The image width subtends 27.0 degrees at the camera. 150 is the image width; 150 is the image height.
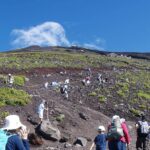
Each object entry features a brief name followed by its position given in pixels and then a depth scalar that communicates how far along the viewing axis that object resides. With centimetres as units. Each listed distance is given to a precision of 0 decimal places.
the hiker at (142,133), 1089
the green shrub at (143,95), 2848
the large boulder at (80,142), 1486
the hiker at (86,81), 2910
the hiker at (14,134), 489
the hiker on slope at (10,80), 2376
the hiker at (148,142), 1126
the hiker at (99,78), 3063
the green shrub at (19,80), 2613
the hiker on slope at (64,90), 2441
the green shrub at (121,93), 2748
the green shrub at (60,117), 1780
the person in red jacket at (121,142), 802
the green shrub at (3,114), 1674
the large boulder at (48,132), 1536
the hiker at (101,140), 840
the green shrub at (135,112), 2413
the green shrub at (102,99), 2523
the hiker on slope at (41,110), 1698
